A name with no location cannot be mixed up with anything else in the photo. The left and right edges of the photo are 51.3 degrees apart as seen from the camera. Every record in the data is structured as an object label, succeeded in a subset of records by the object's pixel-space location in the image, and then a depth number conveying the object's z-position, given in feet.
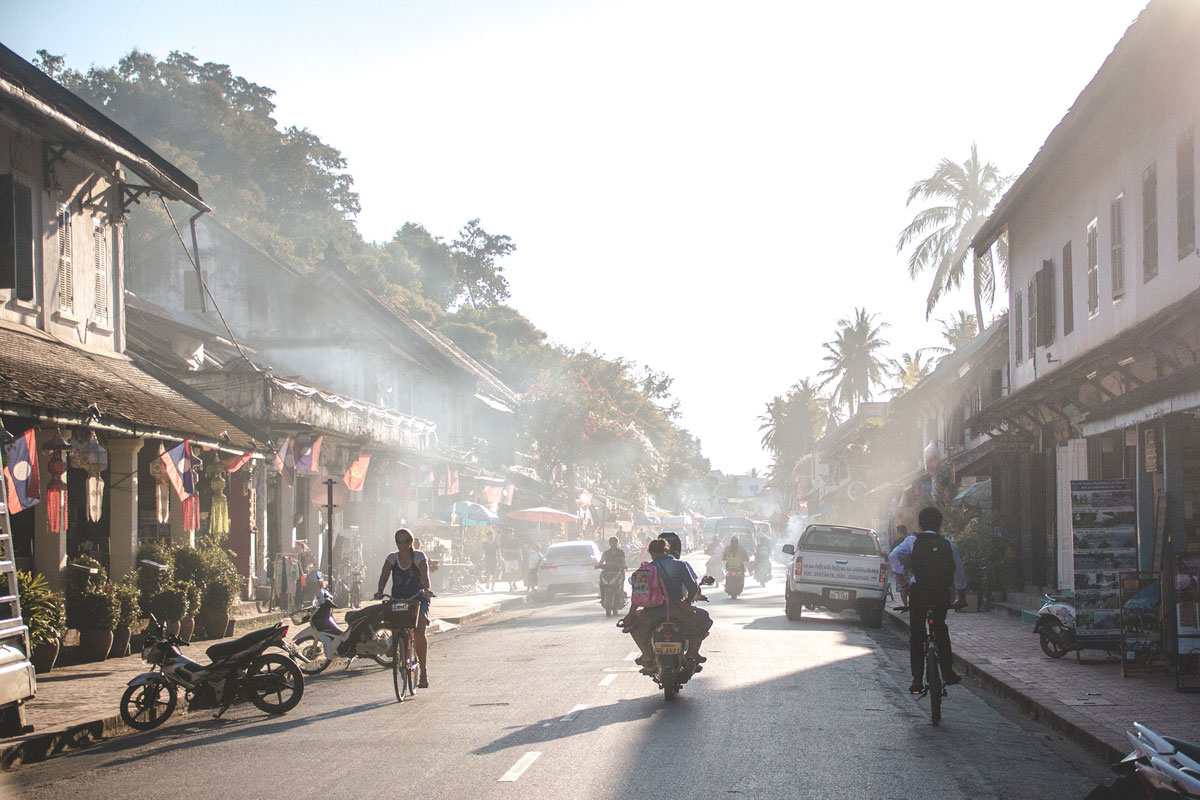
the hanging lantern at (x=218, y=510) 67.10
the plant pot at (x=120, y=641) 57.06
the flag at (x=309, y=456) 79.66
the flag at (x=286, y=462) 76.64
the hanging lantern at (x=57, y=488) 49.01
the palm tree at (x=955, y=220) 161.27
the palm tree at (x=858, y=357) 294.46
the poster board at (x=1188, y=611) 42.65
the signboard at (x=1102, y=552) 49.47
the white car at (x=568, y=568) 115.14
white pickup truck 78.43
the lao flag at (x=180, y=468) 58.39
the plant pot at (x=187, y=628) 61.87
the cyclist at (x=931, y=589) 37.63
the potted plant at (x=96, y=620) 54.65
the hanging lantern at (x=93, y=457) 50.47
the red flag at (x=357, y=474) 89.86
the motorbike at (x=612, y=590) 86.53
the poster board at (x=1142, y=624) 46.34
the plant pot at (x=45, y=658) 51.06
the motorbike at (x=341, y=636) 52.49
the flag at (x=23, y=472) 44.81
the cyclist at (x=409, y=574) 46.39
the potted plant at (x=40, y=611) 45.32
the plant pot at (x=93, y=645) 55.06
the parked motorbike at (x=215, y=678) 39.52
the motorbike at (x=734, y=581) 109.09
